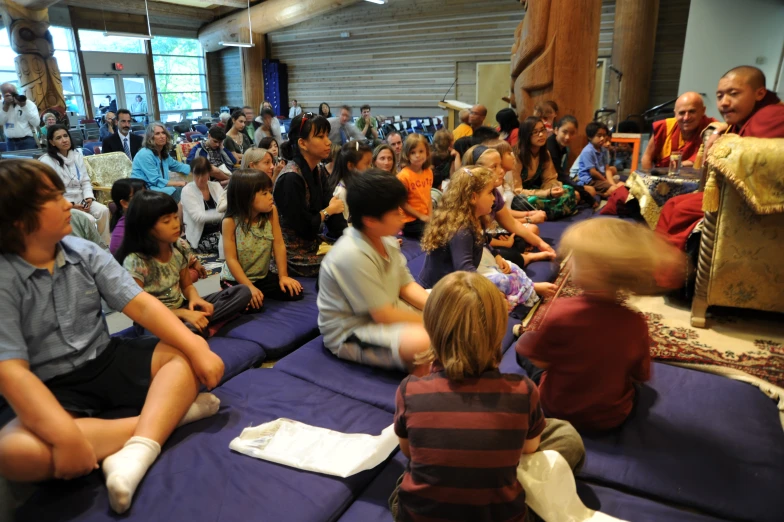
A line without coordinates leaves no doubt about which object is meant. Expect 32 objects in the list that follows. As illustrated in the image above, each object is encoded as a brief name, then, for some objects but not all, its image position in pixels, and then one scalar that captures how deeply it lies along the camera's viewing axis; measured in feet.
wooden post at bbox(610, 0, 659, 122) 26.30
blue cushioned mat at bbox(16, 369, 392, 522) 4.40
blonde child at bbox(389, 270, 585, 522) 3.49
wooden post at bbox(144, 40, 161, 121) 42.96
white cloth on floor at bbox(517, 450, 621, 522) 4.17
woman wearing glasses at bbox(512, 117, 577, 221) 13.89
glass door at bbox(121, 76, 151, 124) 43.21
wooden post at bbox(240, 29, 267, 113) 41.98
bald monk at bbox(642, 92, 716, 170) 12.19
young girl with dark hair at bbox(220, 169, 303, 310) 8.66
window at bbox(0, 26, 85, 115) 38.34
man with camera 22.76
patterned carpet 6.84
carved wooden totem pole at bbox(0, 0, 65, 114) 27.02
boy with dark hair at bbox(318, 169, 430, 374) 6.22
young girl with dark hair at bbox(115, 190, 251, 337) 6.96
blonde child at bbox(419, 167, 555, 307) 7.76
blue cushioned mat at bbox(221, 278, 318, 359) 7.69
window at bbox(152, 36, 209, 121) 45.84
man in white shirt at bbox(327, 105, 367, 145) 25.13
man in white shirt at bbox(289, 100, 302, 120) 38.32
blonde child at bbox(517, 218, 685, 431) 4.58
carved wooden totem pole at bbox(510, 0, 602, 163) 16.26
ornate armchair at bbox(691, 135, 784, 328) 7.25
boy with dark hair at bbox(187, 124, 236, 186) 18.35
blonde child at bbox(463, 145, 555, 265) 9.92
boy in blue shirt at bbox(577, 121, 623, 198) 16.48
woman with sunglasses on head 9.70
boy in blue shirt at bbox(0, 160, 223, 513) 4.48
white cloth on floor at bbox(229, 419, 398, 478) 4.88
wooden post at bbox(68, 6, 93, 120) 38.60
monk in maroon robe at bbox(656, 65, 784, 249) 9.24
